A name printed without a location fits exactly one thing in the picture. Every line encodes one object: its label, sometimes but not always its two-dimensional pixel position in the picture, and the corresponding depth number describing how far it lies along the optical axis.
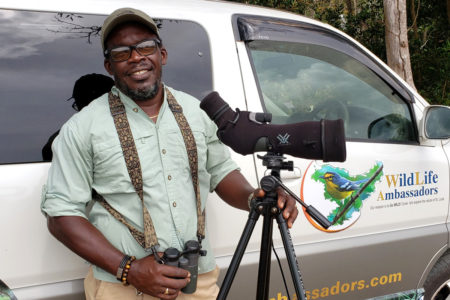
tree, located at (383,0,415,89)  7.02
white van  2.14
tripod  1.73
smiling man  1.83
